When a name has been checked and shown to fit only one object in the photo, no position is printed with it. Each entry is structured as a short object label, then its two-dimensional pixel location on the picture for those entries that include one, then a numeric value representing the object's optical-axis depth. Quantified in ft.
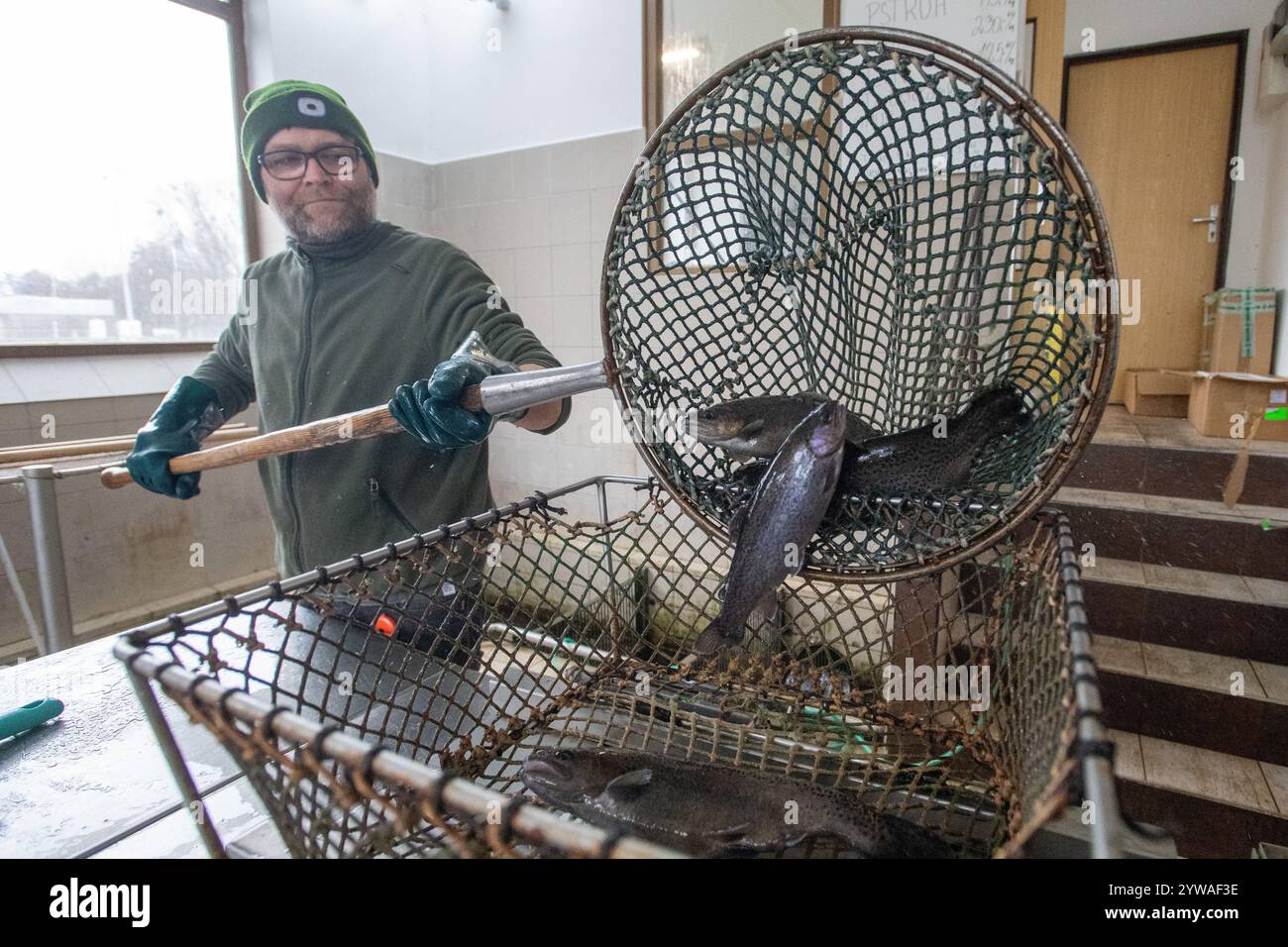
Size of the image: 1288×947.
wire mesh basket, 1.29
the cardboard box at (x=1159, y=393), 9.73
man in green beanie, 4.10
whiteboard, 6.10
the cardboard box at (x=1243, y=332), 9.33
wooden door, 10.82
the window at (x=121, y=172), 7.85
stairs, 5.26
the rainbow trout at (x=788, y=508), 2.37
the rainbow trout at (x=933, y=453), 2.47
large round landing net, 2.00
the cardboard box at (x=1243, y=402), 7.66
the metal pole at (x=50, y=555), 4.90
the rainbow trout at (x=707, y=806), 1.83
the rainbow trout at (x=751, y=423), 2.61
